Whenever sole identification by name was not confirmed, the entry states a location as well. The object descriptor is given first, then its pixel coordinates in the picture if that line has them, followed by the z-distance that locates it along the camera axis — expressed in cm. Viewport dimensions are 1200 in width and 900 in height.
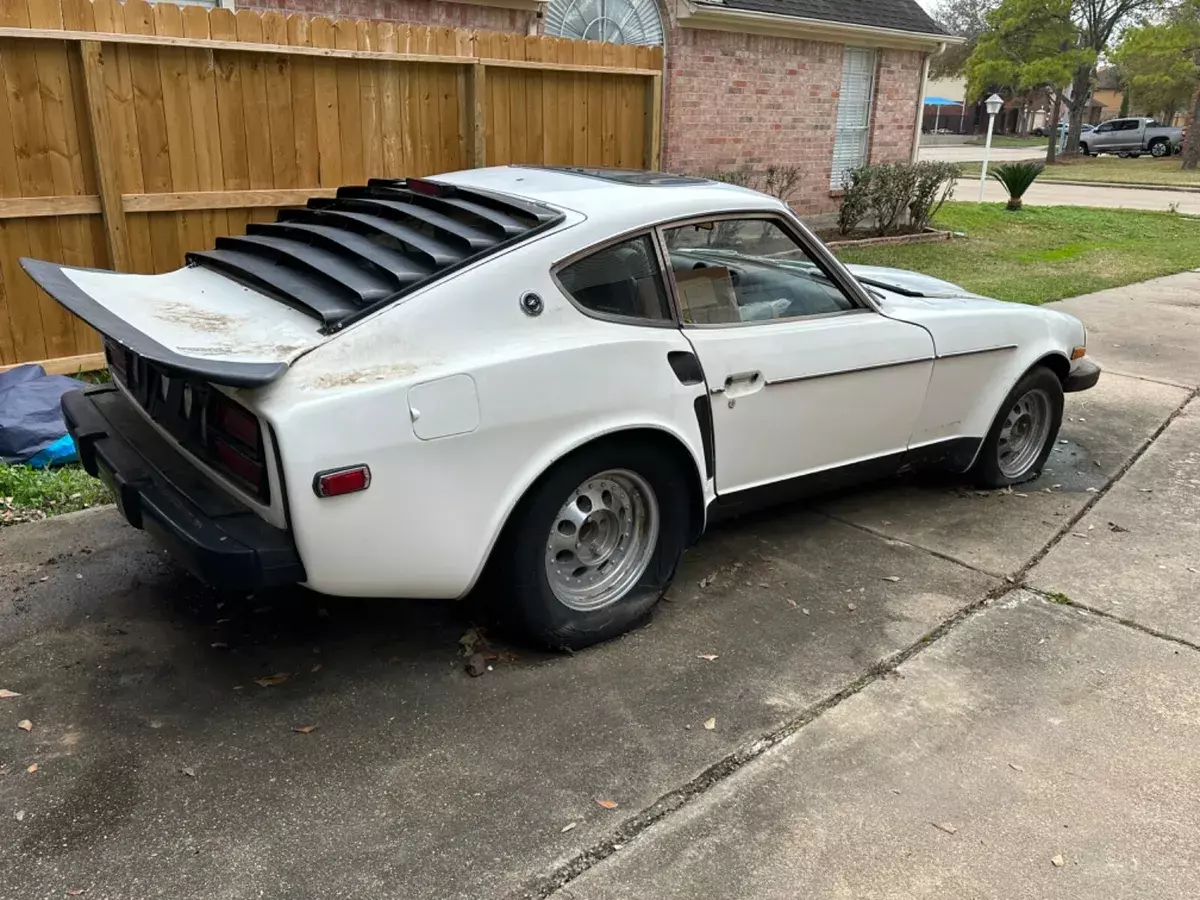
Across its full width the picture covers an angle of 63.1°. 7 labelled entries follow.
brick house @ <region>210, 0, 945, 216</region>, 1208
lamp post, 2179
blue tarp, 480
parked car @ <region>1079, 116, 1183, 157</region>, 4328
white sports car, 269
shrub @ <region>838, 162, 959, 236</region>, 1362
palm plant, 1766
